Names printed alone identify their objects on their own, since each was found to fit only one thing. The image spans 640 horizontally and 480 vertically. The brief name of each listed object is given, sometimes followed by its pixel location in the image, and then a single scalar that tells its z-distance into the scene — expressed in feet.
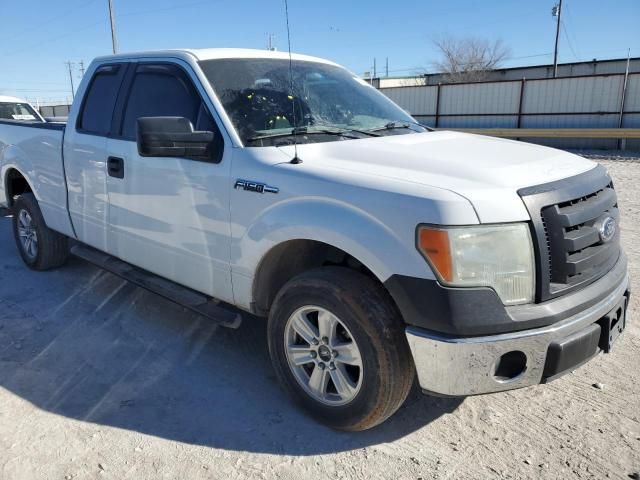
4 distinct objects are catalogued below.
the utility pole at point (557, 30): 108.78
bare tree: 156.46
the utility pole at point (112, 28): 95.35
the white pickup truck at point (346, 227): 7.74
